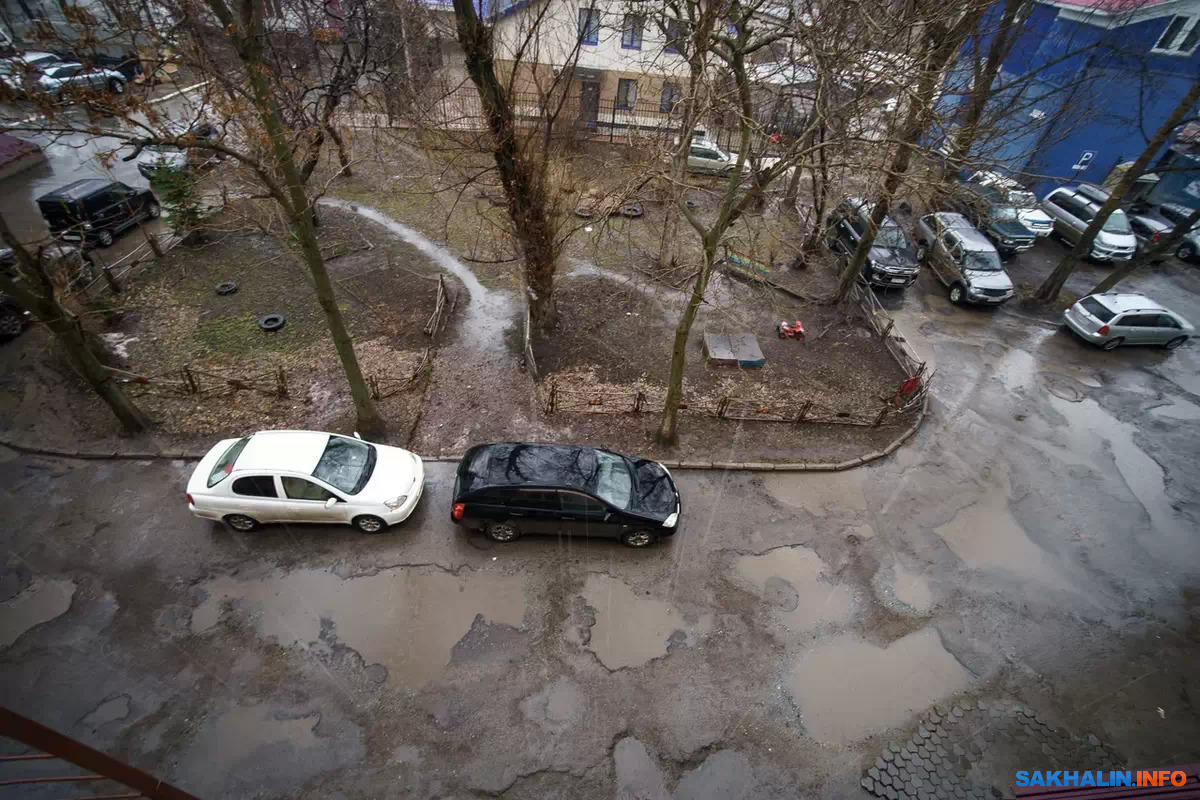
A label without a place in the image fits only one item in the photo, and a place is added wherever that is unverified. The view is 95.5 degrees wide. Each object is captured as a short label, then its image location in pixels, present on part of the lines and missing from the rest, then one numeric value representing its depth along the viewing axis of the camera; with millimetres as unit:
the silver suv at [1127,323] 15980
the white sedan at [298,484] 9133
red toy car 15570
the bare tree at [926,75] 9500
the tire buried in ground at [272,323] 14328
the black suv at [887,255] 17641
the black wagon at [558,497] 9305
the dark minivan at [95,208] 16234
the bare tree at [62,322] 8969
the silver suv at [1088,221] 20328
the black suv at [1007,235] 19734
